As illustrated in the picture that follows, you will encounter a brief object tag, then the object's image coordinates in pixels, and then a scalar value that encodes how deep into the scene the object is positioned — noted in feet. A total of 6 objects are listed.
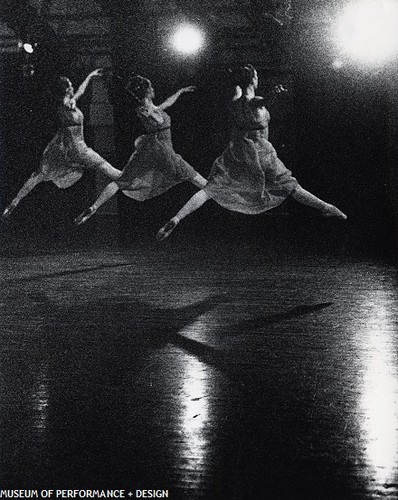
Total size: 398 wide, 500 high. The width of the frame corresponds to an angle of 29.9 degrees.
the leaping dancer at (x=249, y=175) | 34.55
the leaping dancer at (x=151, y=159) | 36.42
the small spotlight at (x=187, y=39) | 38.73
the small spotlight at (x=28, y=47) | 37.60
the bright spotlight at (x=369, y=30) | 32.65
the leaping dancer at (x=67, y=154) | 38.60
